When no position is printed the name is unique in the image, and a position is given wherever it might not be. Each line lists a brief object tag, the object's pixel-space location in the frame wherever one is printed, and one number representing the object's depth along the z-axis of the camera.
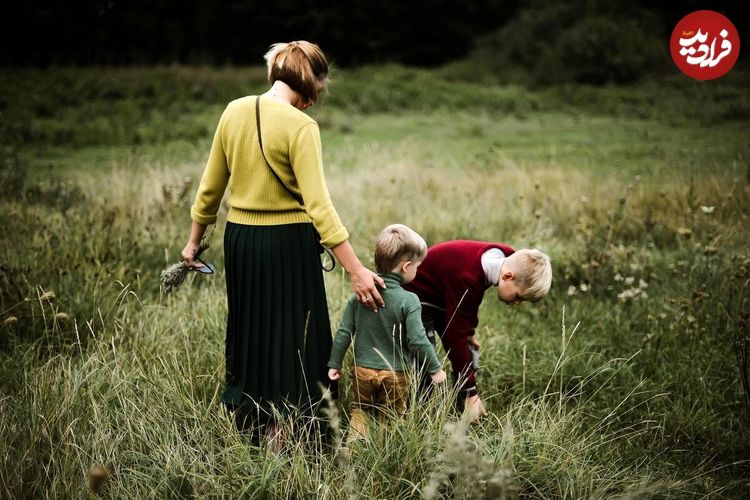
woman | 2.50
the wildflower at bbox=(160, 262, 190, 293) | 3.05
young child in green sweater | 2.78
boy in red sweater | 2.88
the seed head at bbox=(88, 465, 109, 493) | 1.81
